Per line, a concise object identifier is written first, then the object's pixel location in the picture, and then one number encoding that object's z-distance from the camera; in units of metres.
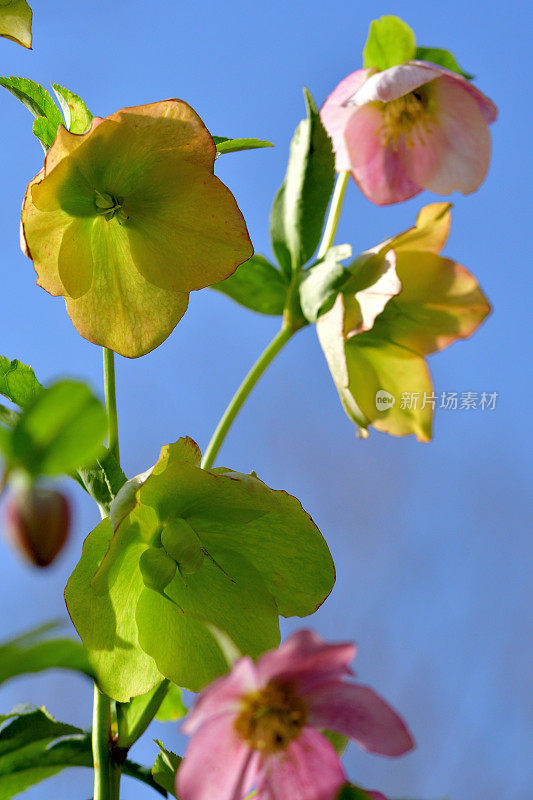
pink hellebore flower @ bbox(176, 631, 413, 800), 0.91
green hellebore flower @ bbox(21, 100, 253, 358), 1.06
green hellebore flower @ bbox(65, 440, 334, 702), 1.04
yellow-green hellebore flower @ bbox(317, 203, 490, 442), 1.08
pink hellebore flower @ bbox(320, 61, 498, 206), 1.12
